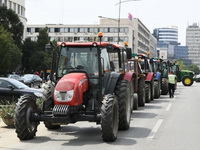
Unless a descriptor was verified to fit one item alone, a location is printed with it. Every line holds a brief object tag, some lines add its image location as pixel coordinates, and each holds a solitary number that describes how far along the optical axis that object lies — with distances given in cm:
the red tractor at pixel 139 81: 2002
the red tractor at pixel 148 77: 2316
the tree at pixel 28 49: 8574
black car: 1811
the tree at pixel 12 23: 6900
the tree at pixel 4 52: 4972
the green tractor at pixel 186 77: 5300
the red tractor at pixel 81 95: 1000
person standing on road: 2669
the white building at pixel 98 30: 13575
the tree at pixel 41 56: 8144
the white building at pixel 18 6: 8719
